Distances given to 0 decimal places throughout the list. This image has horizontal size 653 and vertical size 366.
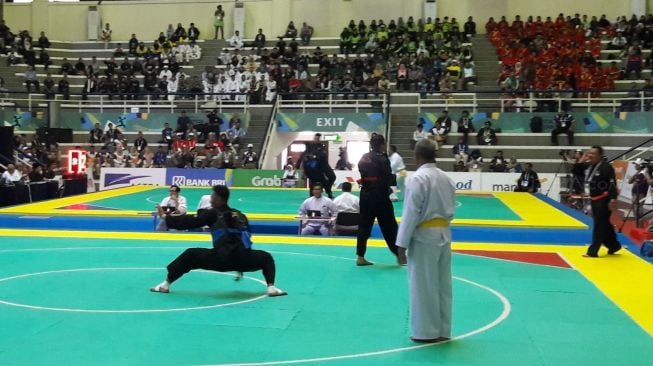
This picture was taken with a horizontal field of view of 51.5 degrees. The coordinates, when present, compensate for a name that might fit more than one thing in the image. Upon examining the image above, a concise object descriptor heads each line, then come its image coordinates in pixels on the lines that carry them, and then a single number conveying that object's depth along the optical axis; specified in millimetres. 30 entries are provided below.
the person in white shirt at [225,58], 35938
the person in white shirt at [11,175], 19484
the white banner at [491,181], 23328
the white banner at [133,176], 25719
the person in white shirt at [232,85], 33000
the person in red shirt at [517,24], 34719
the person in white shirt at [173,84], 34469
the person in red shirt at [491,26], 35175
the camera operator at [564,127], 26656
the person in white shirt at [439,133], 27156
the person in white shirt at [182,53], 37281
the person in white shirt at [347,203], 13266
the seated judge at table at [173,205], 13203
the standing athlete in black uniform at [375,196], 9469
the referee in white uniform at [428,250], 5871
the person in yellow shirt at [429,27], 35219
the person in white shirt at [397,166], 16123
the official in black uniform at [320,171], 17281
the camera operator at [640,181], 17328
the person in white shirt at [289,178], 24875
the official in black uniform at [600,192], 9914
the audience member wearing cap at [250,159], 26828
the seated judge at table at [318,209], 13172
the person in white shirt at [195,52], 37500
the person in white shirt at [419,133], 27641
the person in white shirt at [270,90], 31875
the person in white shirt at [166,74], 35031
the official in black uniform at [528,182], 22719
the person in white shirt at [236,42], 37469
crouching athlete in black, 7258
